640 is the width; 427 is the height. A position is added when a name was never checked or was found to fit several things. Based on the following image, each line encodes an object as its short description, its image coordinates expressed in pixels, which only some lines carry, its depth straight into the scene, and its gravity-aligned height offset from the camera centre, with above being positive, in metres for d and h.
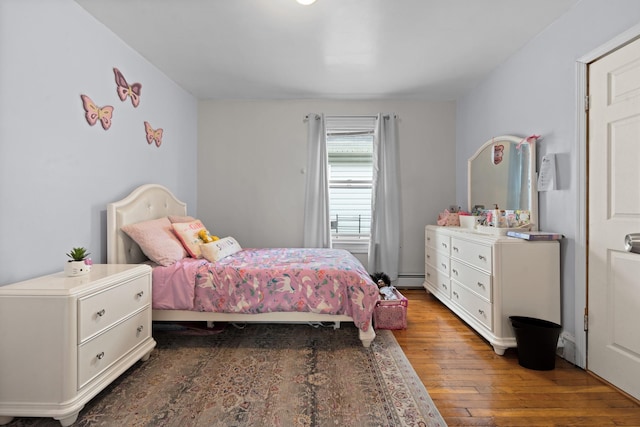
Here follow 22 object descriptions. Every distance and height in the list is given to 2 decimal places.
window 4.22 +0.36
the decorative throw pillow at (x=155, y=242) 2.46 -0.26
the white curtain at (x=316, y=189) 4.05 +0.31
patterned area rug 1.60 -1.07
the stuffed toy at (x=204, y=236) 2.91 -0.24
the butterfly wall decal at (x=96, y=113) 2.23 +0.75
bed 2.36 -0.62
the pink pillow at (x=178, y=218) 3.08 -0.07
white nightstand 1.50 -0.70
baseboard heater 4.15 -0.91
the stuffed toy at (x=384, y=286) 2.99 -0.80
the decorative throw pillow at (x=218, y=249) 2.67 -0.35
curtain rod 4.07 +1.30
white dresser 2.24 -0.52
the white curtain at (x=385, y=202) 4.05 +0.15
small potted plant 1.79 -0.32
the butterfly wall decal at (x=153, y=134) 3.01 +0.79
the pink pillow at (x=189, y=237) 2.75 -0.23
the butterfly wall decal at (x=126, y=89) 2.58 +1.08
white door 1.74 -0.01
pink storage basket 2.75 -0.91
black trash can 2.04 -0.88
